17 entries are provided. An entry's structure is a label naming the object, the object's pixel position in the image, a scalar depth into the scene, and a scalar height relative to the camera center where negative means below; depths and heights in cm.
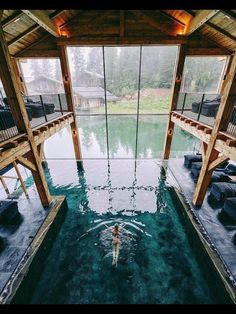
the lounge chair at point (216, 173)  925 -495
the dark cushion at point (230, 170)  1010 -511
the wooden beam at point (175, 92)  910 -67
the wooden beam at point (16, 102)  509 -65
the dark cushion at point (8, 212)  673 -487
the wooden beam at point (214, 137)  554 -196
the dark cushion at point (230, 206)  683 -482
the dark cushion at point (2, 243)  599 -537
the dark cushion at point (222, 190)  778 -475
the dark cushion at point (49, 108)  967 -142
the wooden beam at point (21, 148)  498 -211
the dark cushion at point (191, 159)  1108 -480
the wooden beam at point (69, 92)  912 -61
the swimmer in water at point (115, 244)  603 -546
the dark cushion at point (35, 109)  875 -132
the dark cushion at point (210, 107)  828 -128
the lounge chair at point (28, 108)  755 -119
